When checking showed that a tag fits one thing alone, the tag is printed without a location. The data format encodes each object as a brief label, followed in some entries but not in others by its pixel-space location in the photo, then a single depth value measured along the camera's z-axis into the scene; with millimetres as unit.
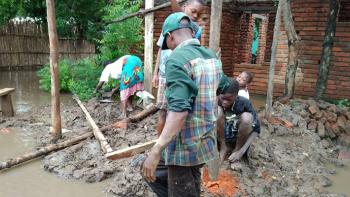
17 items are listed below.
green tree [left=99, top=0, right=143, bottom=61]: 6695
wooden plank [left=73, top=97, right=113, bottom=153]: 4190
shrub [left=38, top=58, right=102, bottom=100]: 7238
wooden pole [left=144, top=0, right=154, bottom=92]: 5723
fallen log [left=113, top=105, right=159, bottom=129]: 5043
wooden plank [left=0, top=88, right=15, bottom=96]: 5740
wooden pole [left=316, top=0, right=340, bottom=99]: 6697
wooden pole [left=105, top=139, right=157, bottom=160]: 3010
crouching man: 3783
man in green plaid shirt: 1954
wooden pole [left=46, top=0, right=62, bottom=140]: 4448
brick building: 7180
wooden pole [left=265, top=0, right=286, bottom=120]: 5328
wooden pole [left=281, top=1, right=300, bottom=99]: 6117
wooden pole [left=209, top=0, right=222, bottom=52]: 3291
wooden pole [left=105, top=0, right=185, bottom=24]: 5609
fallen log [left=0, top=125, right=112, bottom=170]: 3952
